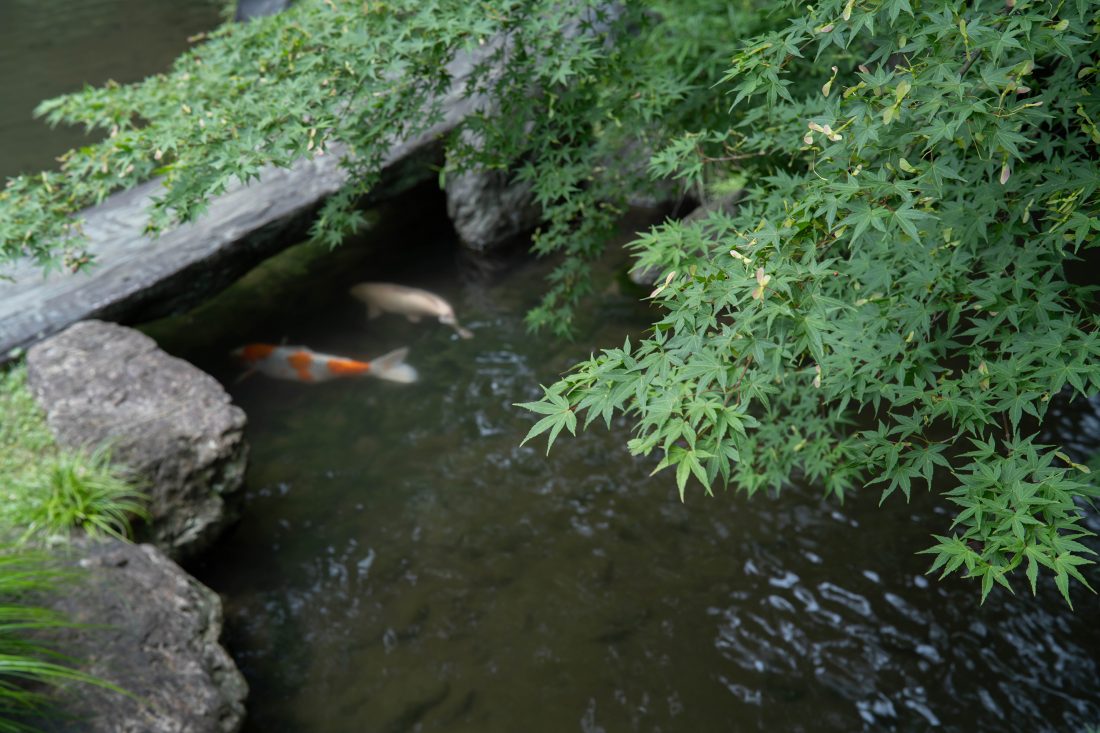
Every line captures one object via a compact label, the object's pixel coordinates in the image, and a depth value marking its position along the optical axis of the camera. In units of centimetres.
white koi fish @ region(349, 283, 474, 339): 630
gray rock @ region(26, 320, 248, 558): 413
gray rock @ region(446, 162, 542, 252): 683
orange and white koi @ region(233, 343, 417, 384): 570
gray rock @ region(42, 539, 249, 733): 311
